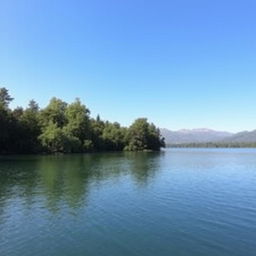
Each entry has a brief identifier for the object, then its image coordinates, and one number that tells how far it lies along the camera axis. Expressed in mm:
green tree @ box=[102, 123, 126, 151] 111541
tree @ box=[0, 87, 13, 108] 76954
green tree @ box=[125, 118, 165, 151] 118512
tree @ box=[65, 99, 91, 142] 90581
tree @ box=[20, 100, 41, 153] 80542
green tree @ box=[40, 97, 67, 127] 87355
